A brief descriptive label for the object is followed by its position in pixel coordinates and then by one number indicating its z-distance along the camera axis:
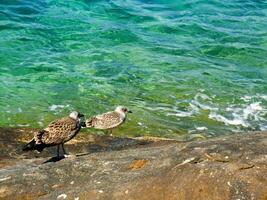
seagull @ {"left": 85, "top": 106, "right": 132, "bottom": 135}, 16.78
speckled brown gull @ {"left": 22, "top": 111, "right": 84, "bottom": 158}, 11.95
